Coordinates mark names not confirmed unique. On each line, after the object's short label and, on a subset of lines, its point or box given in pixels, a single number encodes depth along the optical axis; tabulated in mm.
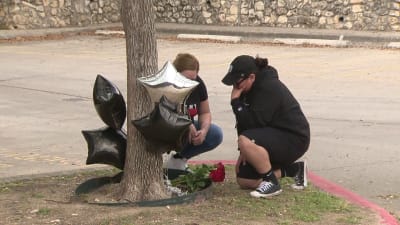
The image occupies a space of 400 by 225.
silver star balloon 8899
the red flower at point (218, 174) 10387
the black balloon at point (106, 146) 9724
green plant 10144
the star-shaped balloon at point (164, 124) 8702
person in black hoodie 9758
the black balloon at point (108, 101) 9575
